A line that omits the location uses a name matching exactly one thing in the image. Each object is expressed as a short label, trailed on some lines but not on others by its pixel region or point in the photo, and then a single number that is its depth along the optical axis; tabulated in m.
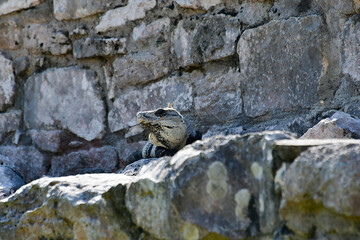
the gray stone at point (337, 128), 8.18
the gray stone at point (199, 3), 8.47
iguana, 8.32
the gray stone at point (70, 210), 7.95
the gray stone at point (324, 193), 6.83
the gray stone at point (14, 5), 8.75
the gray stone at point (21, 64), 8.77
